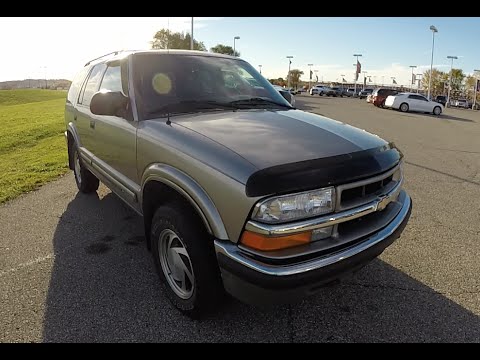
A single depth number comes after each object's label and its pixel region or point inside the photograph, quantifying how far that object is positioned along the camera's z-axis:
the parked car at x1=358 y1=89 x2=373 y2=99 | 58.81
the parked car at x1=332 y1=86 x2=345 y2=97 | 63.07
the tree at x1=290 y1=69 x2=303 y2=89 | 104.14
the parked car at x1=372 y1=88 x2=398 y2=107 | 31.73
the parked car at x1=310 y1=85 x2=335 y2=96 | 62.22
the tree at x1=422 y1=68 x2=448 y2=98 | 89.19
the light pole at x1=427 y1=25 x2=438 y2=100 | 49.66
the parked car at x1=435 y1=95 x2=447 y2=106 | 60.31
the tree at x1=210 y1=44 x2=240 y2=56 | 62.47
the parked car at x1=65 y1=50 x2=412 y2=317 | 2.09
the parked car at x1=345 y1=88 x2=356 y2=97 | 65.44
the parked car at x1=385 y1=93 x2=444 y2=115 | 28.34
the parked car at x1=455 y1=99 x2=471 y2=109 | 60.72
